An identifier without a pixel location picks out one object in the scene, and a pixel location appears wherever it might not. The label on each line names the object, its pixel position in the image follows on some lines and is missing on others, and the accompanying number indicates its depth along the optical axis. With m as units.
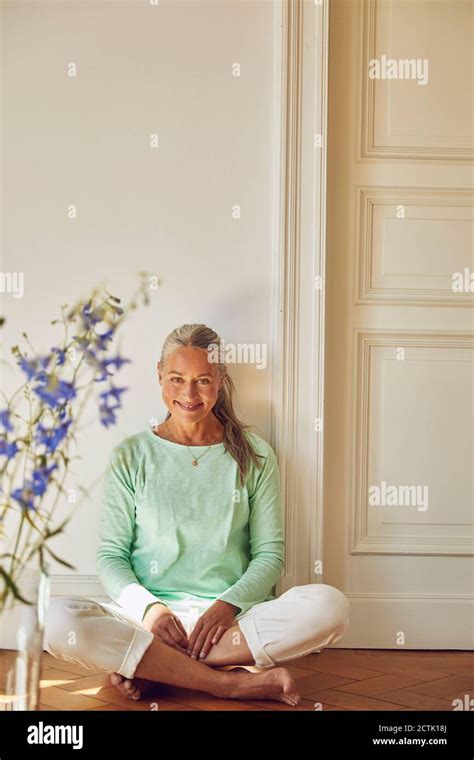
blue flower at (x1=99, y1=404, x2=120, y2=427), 1.04
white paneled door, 2.55
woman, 2.01
